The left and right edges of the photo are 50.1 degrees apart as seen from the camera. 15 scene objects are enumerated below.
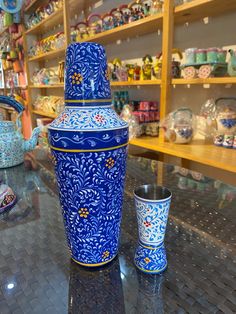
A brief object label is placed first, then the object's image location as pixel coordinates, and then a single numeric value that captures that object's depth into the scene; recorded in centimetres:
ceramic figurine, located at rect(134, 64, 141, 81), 150
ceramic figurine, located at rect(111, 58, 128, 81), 156
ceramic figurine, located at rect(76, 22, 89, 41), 176
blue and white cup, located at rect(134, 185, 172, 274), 38
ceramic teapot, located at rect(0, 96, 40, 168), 90
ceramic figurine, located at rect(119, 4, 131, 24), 145
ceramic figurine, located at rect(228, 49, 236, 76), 102
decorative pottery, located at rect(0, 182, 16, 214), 62
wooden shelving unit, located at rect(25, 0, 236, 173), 106
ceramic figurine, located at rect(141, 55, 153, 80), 142
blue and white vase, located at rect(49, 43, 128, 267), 37
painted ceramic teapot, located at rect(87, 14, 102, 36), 167
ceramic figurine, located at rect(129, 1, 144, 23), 137
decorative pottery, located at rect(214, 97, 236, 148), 115
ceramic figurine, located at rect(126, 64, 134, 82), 152
